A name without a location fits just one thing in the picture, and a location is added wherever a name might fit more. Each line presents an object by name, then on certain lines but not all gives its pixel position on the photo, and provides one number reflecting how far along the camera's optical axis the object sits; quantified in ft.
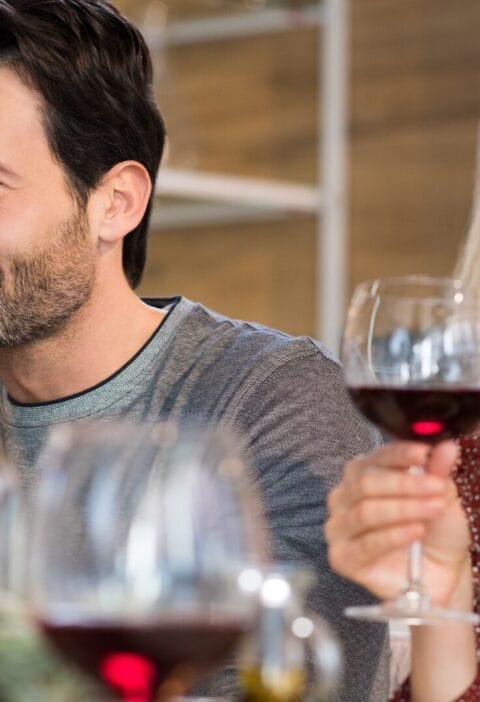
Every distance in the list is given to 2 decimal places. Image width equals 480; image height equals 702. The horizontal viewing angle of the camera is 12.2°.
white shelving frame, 13.03
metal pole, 13.03
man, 6.28
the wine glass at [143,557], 3.37
